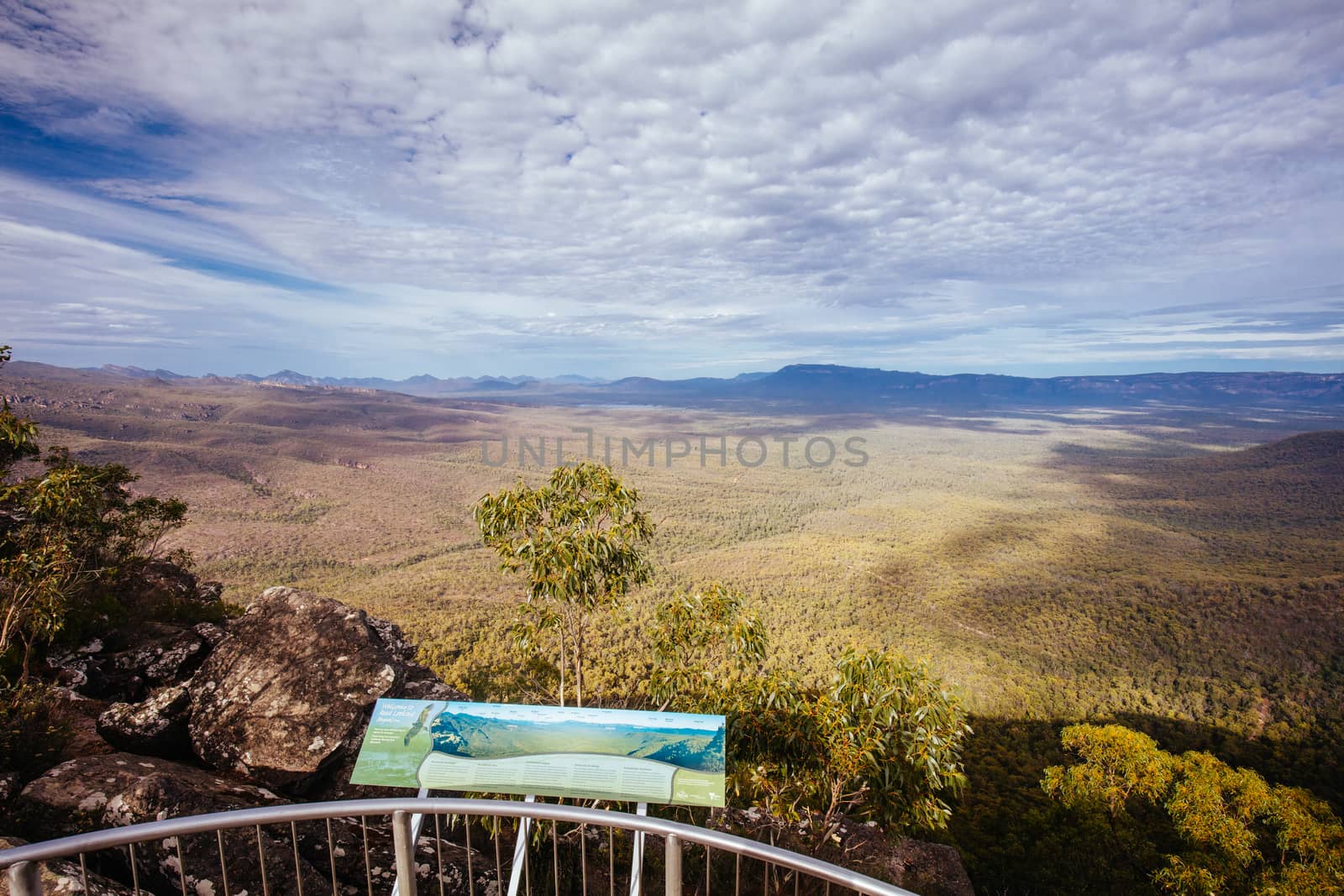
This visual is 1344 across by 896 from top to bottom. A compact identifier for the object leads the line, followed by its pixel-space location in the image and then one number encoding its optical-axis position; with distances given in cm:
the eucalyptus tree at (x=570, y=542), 721
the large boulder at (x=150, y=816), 550
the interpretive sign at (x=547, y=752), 388
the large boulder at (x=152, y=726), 827
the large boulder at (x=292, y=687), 839
